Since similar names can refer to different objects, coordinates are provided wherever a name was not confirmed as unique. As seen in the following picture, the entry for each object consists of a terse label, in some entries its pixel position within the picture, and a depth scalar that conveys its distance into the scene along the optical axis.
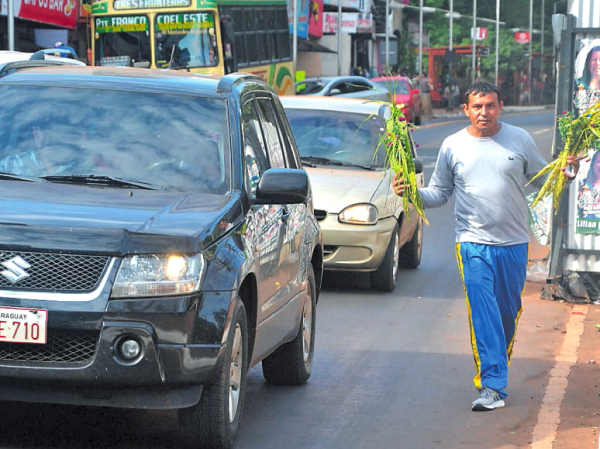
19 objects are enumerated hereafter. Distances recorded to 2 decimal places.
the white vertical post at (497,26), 85.31
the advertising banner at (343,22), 60.72
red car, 43.07
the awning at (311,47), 60.03
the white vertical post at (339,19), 56.53
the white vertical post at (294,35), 41.25
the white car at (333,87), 35.09
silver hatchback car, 11.24
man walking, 7.13
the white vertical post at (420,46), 67.72
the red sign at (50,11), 28.47
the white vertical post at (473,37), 73.94
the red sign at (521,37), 92.75
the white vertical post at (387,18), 60.75
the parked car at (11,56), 13.15
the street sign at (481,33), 81.12
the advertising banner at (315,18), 58.72
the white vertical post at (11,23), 24.46
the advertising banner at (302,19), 48.56
